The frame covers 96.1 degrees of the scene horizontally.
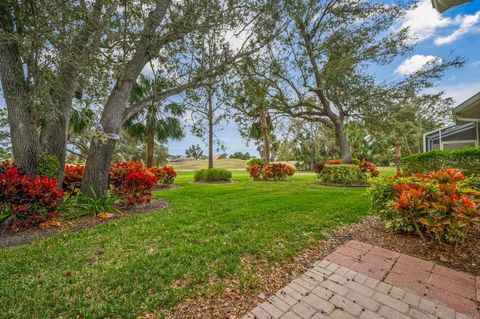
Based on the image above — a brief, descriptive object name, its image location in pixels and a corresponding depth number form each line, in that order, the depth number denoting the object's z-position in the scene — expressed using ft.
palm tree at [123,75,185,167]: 35.96
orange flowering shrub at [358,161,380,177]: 34.96
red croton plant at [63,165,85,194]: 18.27
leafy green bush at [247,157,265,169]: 47.27
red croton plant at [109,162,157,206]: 17.24
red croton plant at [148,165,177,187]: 34.48
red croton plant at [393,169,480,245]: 8.70
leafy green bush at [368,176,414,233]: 11.10
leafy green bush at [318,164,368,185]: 31.89
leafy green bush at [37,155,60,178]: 14.60
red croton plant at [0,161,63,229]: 11.49
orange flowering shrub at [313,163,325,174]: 48.54
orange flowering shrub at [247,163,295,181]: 41.60
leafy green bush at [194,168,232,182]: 42.14
